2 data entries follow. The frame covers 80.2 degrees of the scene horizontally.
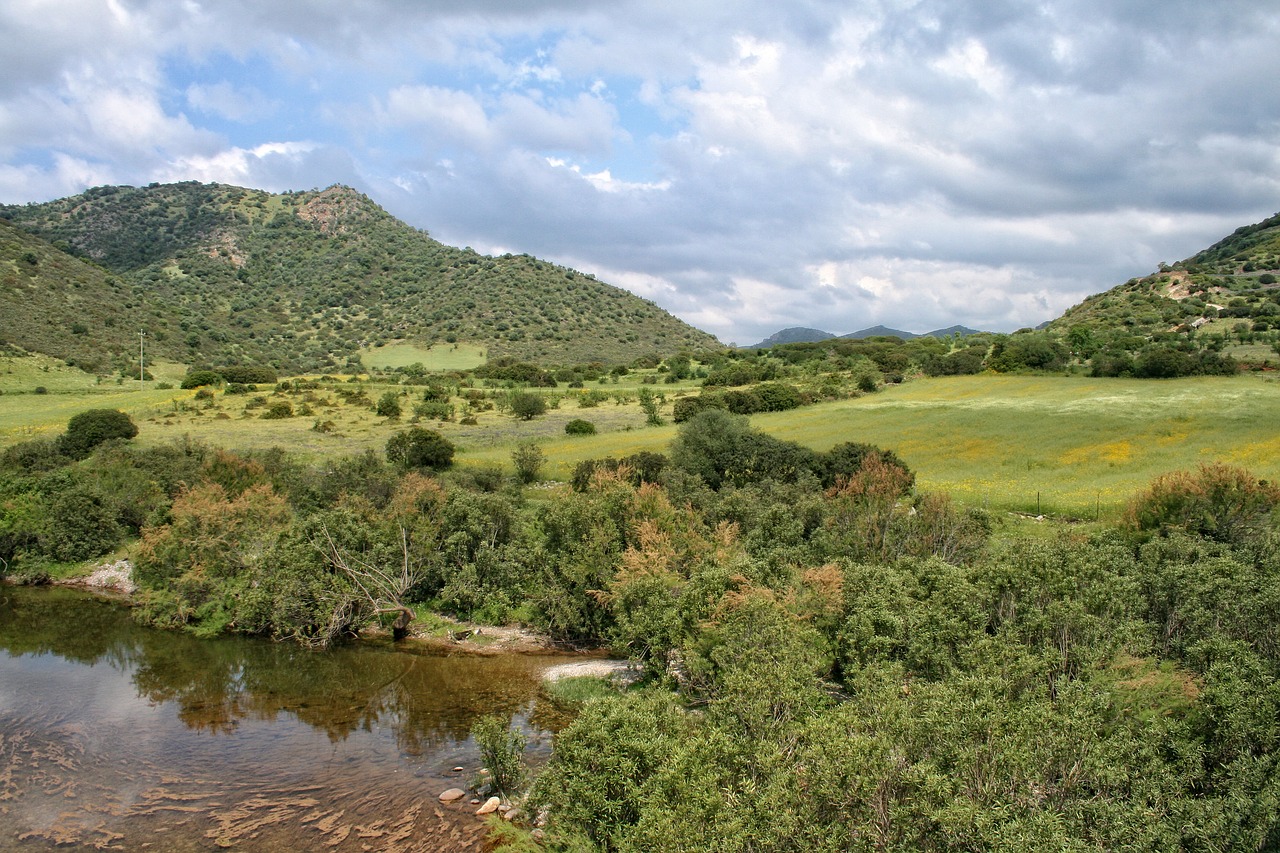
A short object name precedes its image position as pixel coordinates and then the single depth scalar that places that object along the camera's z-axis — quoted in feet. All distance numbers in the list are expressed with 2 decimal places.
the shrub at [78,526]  110.52
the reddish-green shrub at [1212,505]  87.15
